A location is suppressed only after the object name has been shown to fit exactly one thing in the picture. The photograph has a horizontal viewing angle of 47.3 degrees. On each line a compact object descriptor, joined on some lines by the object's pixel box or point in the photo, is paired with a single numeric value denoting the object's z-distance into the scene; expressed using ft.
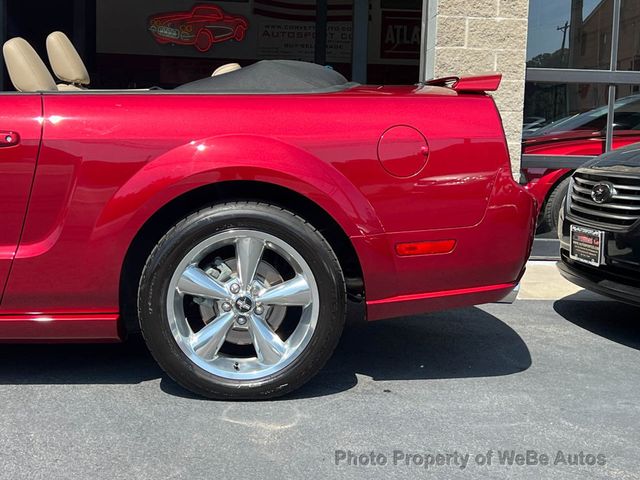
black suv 12.84
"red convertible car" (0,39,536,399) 9.73
